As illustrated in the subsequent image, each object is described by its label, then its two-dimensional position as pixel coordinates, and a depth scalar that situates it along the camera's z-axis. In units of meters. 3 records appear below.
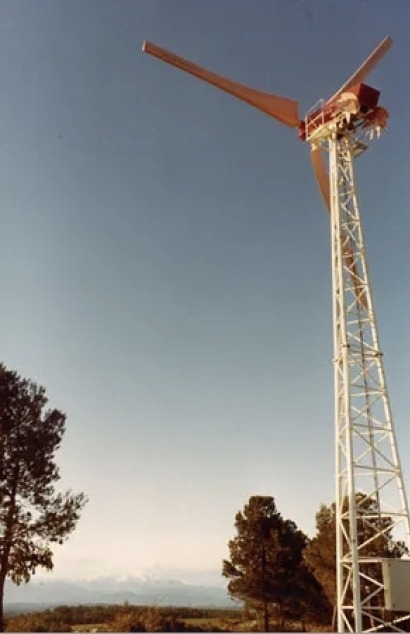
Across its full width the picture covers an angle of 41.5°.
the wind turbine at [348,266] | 15.98
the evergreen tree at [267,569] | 39.06
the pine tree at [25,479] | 21.05
